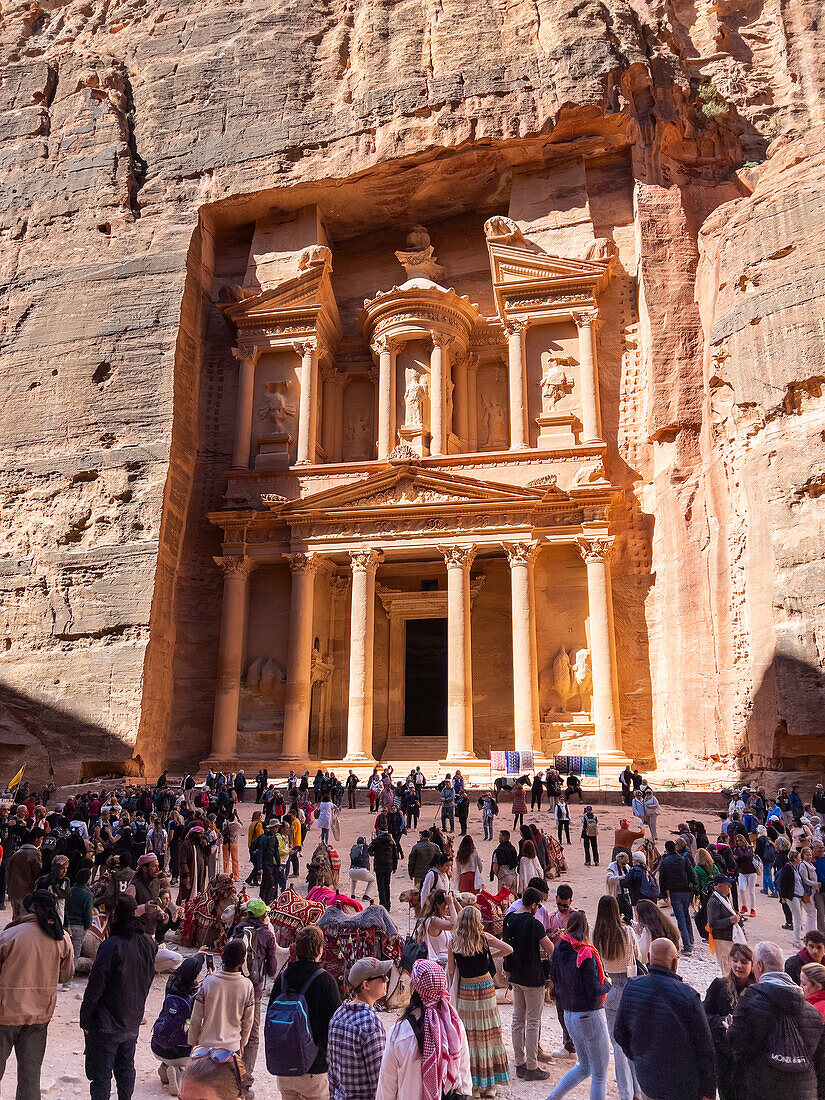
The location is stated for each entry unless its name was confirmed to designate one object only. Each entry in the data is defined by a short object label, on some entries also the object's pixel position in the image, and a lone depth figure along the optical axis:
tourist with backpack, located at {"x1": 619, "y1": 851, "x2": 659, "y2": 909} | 9.69
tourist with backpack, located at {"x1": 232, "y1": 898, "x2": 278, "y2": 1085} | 7.26
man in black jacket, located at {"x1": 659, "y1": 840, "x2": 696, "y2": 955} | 9.95
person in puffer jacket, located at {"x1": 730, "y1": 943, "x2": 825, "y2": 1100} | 4.37
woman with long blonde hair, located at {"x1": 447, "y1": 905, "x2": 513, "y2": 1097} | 6.21
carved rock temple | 28.53
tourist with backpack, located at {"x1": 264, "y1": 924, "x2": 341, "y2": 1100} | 4.87
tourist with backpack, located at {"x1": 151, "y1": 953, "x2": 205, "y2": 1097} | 5.86
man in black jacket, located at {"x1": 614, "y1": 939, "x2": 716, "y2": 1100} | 4.57
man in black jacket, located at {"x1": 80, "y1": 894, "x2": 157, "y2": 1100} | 5.76
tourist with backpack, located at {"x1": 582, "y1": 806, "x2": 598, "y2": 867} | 15.31
